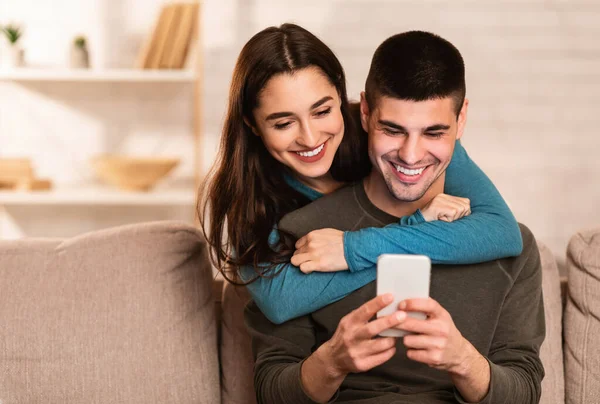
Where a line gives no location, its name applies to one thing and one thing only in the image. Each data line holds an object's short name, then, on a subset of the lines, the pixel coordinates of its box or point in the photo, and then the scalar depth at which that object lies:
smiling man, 1.43
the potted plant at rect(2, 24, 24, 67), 3.28
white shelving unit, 3.23
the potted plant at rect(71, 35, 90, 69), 3.32
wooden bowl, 3.21
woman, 1.44
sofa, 1.62
